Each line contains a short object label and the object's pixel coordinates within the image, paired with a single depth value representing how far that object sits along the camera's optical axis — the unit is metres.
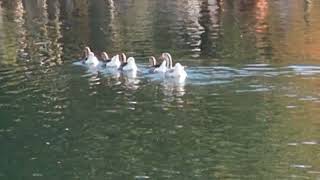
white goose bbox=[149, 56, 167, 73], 33.41
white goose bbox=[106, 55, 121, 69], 35.69
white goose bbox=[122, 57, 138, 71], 34.03
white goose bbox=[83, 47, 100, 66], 36.56
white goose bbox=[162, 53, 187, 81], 32.09
